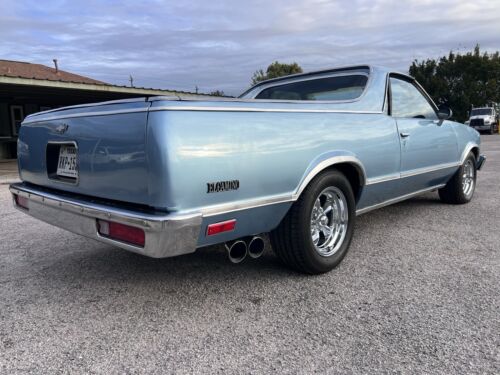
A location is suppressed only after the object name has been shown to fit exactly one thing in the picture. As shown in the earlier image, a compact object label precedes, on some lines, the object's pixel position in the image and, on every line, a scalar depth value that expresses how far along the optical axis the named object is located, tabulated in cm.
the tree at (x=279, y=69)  4472
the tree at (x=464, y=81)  3894
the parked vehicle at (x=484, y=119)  3372
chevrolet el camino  223
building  1328
